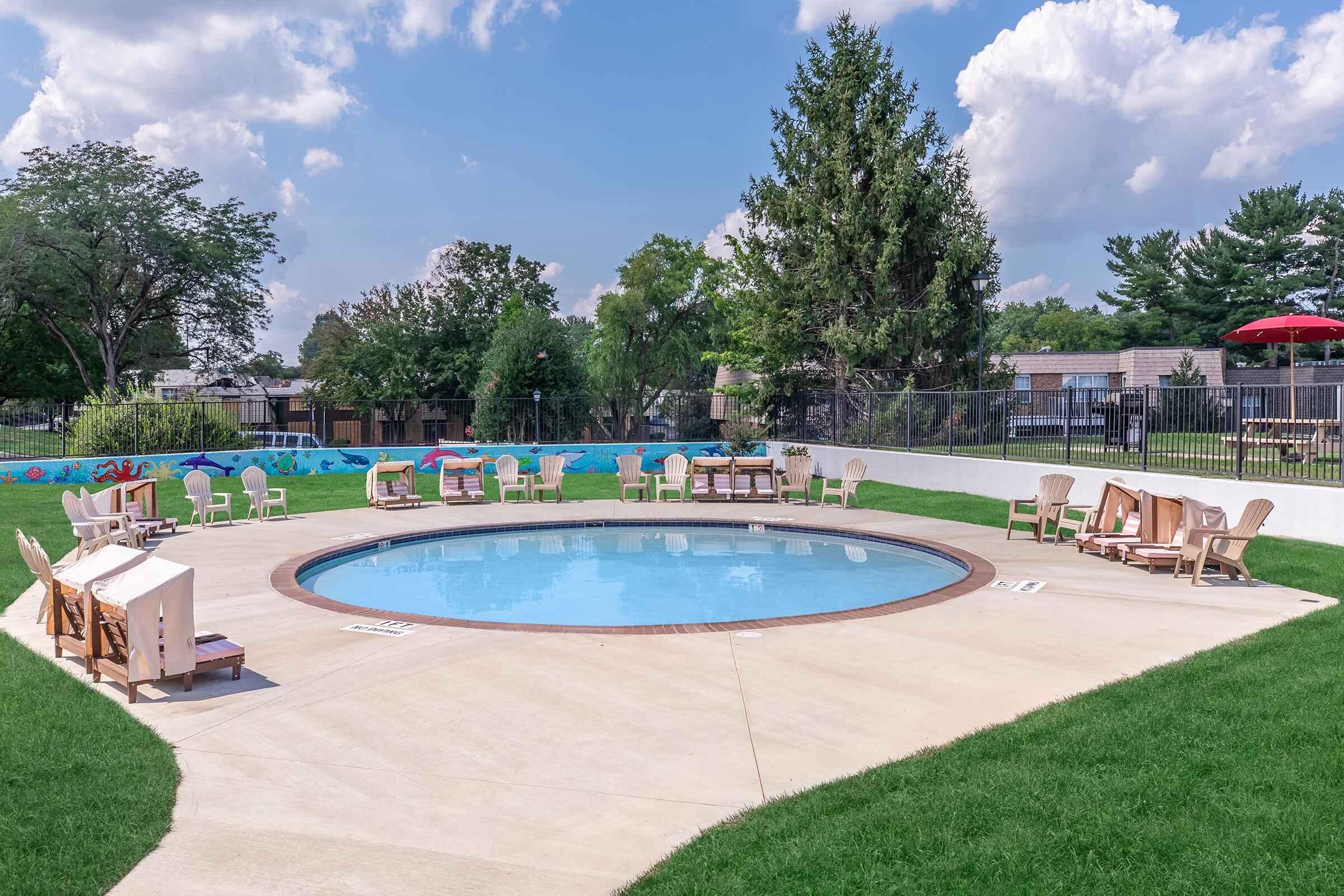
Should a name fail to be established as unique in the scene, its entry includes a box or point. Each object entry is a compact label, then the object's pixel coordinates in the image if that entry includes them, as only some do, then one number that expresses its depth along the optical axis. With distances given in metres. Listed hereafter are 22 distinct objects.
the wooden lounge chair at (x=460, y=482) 19.34
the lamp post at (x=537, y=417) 26.97
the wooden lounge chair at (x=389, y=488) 18.45
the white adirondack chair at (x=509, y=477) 19.86
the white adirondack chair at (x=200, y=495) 15.53
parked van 26.86
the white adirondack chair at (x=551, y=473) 19.64
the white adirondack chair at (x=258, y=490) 16.50
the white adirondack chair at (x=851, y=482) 18.19
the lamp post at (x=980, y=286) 21.64
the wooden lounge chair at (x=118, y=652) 6.48
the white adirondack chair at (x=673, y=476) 19.35
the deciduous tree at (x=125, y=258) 35.38
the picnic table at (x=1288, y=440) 13.46
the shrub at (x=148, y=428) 23.45
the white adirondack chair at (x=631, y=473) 19.67
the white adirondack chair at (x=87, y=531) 11.12
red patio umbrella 18.22
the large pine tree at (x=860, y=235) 26.06
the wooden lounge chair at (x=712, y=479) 19.47
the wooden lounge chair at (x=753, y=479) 19.50
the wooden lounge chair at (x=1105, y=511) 12.29
